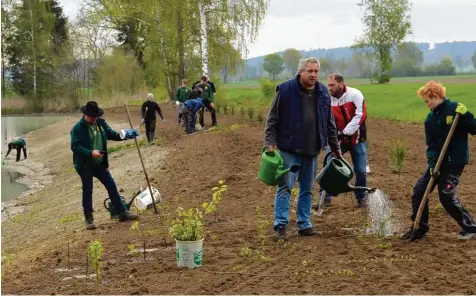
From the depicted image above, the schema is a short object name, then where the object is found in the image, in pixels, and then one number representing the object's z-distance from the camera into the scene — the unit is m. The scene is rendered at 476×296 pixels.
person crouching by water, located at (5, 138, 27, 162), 27.35
